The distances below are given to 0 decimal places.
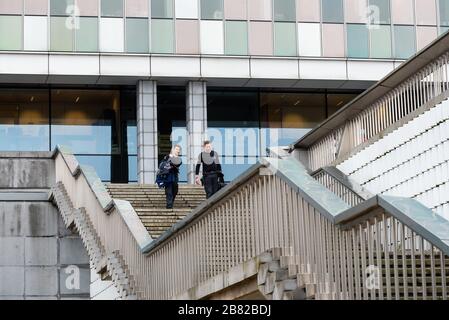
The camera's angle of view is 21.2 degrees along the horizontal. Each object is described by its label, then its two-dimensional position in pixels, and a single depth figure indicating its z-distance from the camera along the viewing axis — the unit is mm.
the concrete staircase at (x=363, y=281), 9469
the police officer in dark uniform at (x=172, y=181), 23047
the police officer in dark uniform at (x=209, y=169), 22453
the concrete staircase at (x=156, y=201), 21172
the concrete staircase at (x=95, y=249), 18875
